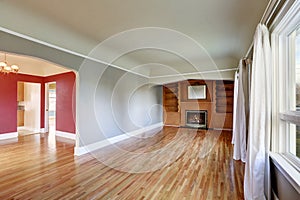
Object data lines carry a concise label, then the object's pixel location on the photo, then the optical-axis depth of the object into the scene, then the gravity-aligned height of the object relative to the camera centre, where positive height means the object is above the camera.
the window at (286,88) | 1.28 +0.14
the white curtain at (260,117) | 1.40 -0.19
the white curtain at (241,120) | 2.57 -0.42
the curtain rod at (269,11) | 1.35 +1.01
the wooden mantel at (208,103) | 5.35 -0.12
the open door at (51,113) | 4.94 -0.65
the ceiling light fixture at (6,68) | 3.22 +0.83
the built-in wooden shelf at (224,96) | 5.33 +0.19
